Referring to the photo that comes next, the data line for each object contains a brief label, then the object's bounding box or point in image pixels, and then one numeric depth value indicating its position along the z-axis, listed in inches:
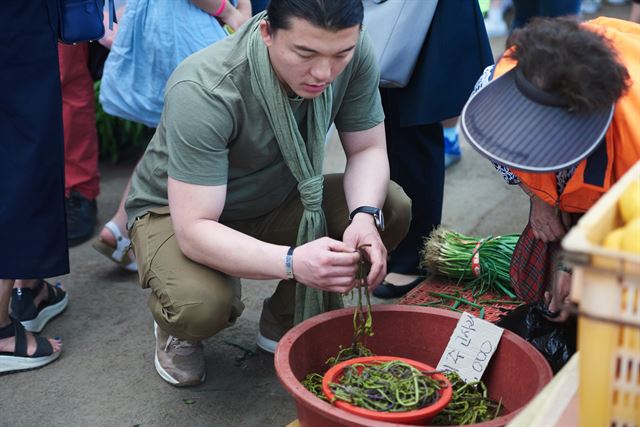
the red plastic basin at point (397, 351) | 71.4
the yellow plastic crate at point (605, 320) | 47.8
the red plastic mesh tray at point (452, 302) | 112.0
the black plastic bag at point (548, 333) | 89.3
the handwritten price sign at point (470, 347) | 82.5
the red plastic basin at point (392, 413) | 70.0
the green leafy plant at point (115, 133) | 169.6
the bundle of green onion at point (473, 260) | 117.4
